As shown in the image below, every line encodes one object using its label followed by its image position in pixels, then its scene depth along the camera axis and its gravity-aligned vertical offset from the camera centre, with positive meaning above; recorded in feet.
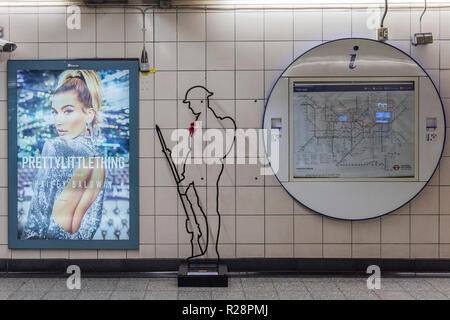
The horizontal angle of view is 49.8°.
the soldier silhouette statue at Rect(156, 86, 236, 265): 13.28 -0.48
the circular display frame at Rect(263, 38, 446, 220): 13.12 +0.75
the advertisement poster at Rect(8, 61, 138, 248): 13.21 -0.08
